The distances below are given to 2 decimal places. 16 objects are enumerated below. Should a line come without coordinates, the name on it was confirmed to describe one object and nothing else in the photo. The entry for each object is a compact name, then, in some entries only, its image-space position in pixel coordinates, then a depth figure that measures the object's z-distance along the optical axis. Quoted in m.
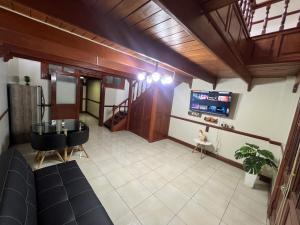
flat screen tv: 3.62
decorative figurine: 3.99
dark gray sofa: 1.06
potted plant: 2.65
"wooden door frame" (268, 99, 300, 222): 1.88
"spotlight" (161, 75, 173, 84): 3.07
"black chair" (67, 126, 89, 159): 2.96
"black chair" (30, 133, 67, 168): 2.61
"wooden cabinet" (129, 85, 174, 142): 4.58
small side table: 3.81
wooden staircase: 5.45
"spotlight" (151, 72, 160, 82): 2.72
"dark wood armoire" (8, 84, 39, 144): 3.37
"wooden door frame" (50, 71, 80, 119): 4.50
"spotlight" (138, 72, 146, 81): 3.49
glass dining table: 2.64
